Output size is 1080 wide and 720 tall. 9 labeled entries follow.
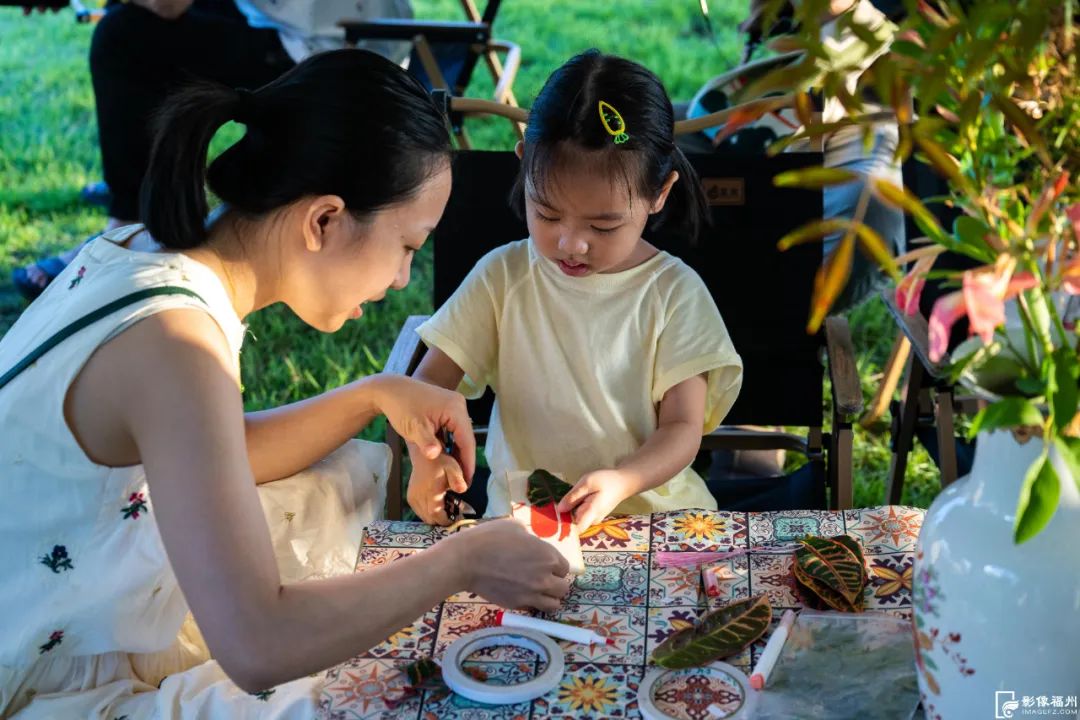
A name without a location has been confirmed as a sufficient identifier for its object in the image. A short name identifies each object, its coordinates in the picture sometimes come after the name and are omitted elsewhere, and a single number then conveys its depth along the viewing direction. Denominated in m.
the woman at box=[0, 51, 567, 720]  1.29
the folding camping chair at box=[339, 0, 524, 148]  4.00
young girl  1.89
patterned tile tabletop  1.27
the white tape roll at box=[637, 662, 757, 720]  1.23
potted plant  0.91
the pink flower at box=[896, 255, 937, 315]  1.03
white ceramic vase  1.06
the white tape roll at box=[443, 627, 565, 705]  1.26
